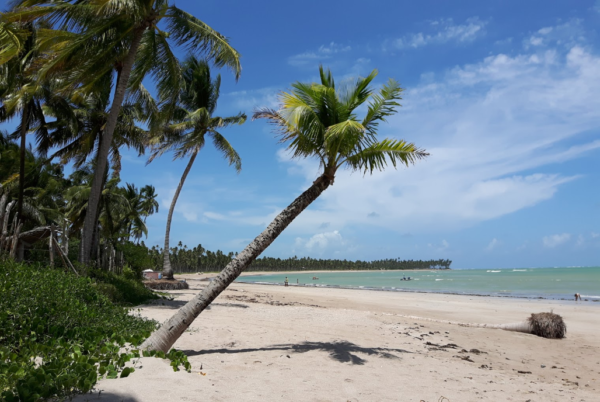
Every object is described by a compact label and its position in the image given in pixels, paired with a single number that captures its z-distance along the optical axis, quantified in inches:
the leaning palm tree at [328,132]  277.6
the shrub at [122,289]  426.7
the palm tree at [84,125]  619.2
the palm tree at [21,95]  486.6
